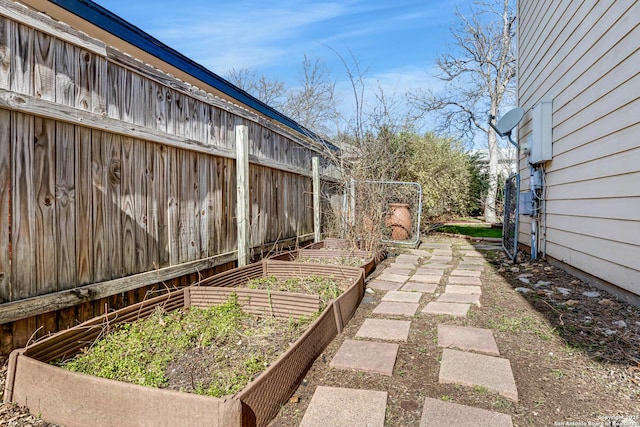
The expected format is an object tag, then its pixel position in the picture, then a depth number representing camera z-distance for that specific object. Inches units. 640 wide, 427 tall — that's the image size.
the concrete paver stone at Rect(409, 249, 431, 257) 218.8
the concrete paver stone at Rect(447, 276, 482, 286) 146.5
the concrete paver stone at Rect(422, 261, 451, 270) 179.6
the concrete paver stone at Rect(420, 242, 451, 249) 253.7
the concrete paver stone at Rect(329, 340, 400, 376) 74.5
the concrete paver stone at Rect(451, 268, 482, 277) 162.3
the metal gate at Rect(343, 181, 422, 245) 192.7
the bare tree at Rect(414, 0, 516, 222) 506.9
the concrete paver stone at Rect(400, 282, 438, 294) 136.9
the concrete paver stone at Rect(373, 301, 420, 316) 110.5
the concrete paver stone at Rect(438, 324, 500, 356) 83.5
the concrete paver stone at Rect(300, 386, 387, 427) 56.9
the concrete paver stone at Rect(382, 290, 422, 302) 124.3
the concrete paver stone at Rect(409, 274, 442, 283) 153.2
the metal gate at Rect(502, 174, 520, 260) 207.5
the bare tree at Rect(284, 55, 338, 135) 605.3
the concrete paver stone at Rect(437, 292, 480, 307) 120.5
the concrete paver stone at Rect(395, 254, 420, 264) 197.8
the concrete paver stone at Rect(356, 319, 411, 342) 91.8
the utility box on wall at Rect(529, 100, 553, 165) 171.9
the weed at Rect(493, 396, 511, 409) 60.5
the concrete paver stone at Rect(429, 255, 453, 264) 196.2
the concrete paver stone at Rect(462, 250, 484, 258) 216.4
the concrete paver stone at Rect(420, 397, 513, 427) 55.8
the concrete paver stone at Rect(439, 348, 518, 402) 66.3
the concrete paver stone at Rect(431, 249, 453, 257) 223.1
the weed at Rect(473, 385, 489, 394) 65.0
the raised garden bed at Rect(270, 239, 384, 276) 159.9
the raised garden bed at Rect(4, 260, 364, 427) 49.5
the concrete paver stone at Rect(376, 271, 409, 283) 152.6
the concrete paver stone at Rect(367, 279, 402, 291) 139.4
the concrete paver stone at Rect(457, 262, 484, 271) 178.4
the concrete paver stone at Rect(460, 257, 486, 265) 195.5
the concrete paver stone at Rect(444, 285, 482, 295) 132.7
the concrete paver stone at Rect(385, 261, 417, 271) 180.4
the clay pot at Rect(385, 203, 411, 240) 255.0
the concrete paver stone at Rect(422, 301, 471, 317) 109.3
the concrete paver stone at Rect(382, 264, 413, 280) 166.6
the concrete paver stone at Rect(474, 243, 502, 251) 246.2
